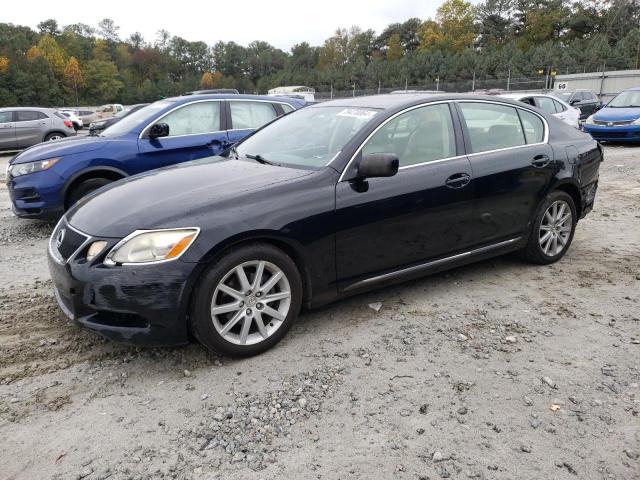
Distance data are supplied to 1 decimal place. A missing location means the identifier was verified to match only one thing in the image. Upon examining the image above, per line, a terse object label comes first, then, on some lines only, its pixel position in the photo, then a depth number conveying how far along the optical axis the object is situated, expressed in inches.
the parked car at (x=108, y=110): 1411.7
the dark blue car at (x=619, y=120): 541.6
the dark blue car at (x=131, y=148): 246.5
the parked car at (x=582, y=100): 924.6
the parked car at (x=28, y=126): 630.5
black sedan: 121.2
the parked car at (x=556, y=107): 515.2
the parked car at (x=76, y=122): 991.6
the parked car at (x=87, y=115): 1314.0
